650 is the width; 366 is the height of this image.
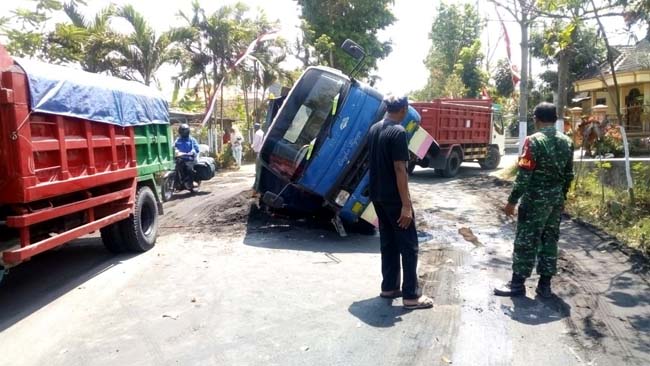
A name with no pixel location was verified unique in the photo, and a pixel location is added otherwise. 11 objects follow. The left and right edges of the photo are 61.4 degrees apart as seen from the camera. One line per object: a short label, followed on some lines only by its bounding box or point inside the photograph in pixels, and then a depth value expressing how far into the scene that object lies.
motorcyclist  12.06
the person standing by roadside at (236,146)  19.81
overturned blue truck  7.21
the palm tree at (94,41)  14.22
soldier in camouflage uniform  4.88
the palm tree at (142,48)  16.77
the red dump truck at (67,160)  4.33
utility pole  15.53
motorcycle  12.05
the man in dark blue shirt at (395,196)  4.60
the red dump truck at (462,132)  15.50
